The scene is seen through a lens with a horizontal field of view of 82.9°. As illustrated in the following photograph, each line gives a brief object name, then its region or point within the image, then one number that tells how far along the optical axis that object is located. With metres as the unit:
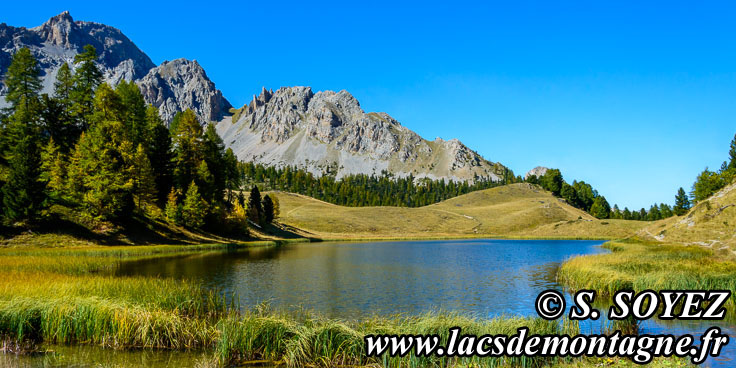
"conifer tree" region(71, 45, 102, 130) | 64.12
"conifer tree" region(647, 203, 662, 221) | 178.52
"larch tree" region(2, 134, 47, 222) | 47.12
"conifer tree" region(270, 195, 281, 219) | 125.29
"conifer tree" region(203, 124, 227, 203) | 81.44
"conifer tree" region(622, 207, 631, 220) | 187.75
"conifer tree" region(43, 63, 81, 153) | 60.16
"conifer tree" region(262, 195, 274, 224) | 112.50
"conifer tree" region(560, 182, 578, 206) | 198.25
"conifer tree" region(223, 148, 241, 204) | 93.16
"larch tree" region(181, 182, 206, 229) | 67.94
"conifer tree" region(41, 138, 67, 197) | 51.91
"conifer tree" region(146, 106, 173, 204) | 72.44
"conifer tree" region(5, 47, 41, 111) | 59.88
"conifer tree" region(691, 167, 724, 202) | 104.56
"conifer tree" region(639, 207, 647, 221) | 188.94
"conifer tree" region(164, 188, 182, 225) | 66.75
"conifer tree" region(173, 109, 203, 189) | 76.06
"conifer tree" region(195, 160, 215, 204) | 76.69
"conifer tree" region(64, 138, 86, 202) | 53.06
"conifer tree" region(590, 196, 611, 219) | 178.50
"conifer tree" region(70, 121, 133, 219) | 53.84
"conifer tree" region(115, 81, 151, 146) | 69.21
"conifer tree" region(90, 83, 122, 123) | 60.47
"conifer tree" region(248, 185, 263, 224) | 102.75
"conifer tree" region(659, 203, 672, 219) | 172.38
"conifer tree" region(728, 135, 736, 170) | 111.79
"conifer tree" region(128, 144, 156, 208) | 60.06
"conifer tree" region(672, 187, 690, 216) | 151.15
